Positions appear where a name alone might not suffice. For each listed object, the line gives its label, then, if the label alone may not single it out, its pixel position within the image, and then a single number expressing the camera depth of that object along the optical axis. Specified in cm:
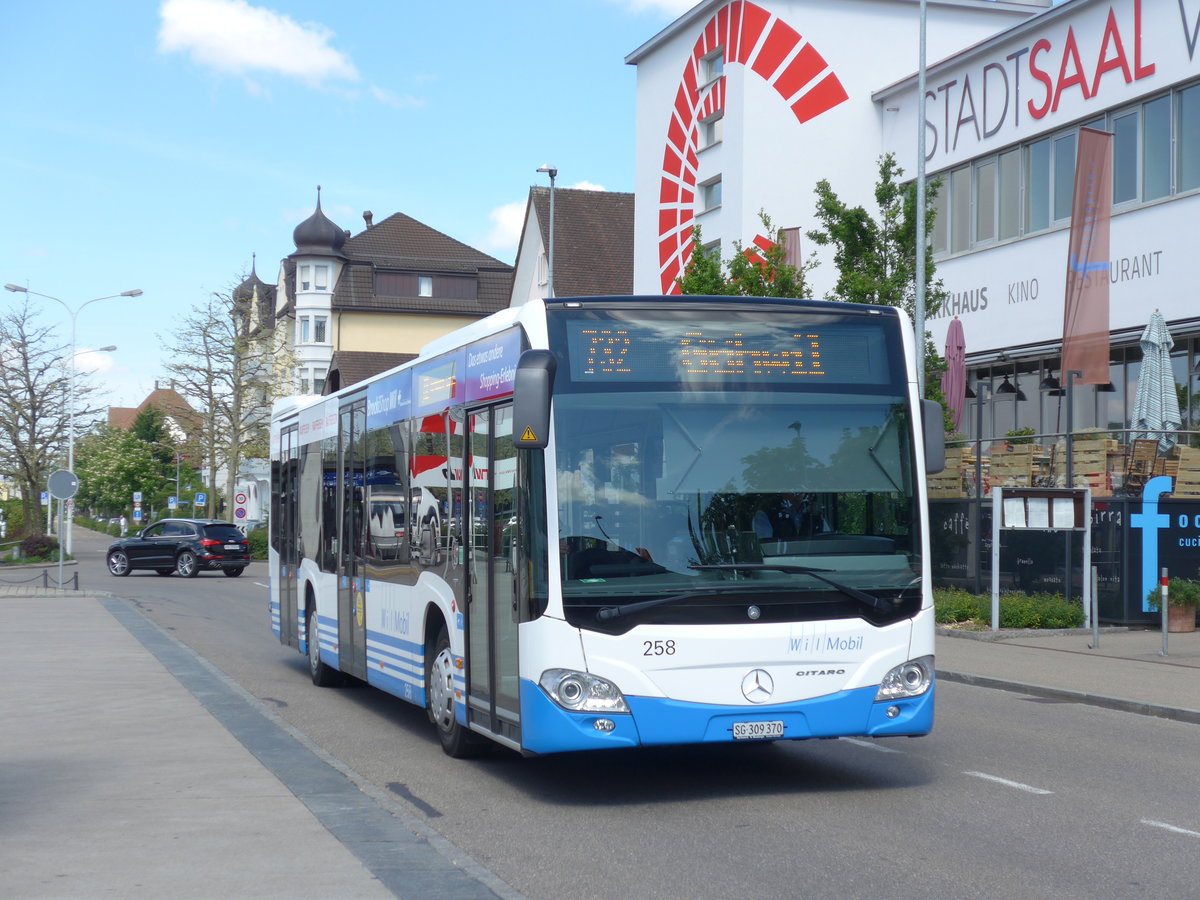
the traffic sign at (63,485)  3123
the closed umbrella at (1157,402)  2177
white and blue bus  820
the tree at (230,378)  6322
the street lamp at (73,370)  5497
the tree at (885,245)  2588
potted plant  2061
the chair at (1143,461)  2177
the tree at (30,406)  5603
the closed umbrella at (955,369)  2841
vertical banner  2527
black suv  4316
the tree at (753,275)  2850
